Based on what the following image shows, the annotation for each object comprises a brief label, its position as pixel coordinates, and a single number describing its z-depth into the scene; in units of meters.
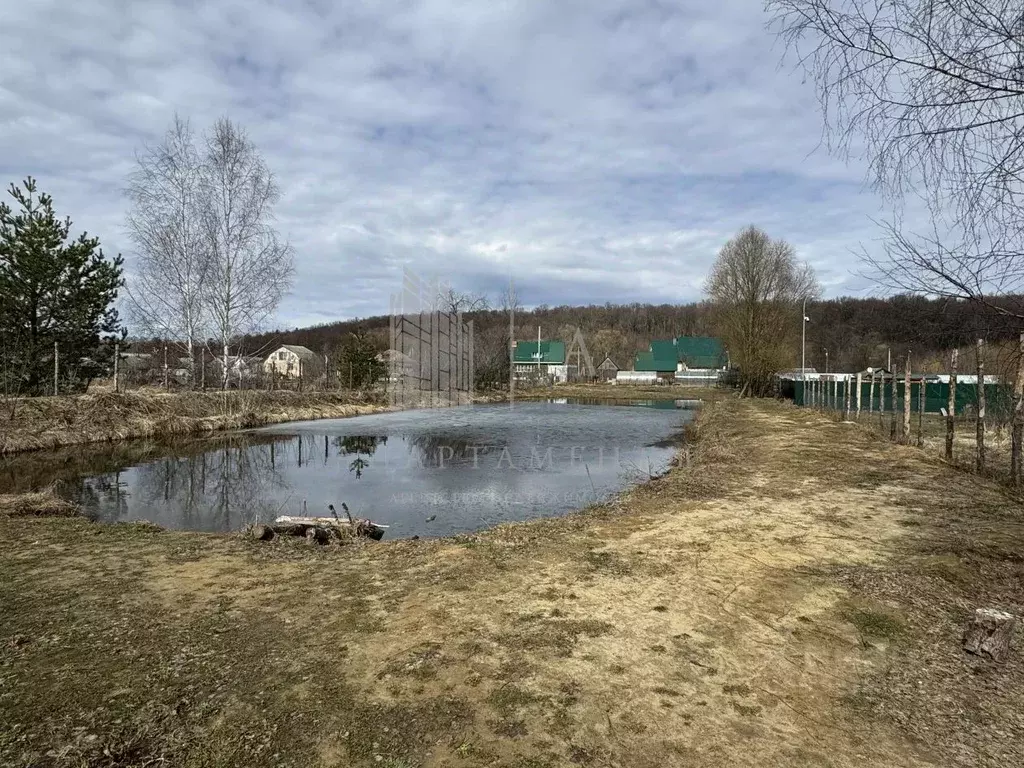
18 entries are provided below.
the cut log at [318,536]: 5.96
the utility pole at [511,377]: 41.40
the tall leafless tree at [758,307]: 32.91
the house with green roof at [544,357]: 65.62
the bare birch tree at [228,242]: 18.48
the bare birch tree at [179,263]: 18.08
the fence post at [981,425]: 8.24
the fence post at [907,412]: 12.06
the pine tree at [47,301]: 15.52
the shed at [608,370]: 70.00
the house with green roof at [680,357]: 64.12
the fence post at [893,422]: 12.89
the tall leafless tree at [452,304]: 34.34
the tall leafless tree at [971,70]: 2.65
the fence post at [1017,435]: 6.93
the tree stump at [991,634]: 3.14
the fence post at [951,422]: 8.96
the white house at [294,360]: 40.31
